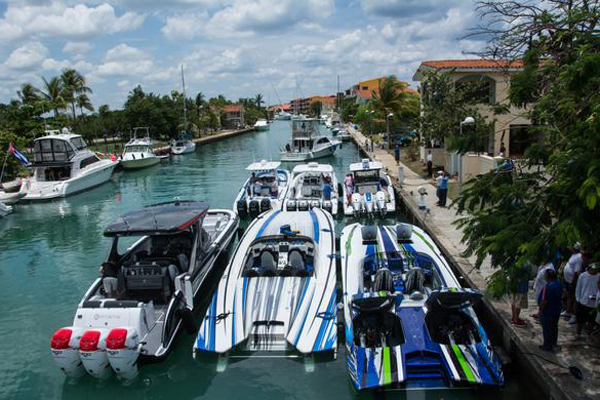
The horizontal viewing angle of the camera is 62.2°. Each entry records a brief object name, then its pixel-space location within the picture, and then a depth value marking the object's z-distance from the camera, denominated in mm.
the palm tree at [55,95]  54938
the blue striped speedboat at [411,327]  7711
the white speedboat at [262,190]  20641
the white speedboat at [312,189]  20094
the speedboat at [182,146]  53906
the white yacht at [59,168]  29641
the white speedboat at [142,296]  8273
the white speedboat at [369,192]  19672
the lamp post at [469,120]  13878
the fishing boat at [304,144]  41938
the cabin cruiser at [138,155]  42562
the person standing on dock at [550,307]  7402
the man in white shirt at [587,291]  7719
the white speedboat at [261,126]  108769
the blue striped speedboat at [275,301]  9062
